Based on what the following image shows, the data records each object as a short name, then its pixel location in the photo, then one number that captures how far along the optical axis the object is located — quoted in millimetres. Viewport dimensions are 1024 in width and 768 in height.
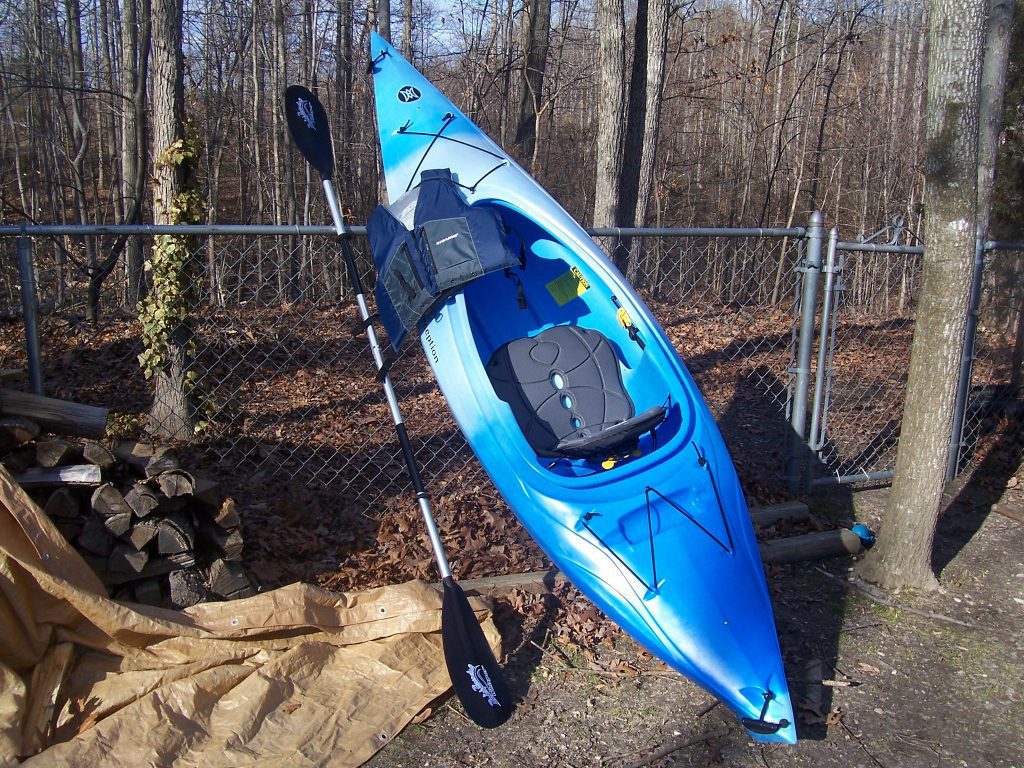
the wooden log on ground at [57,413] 3416
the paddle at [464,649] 2852
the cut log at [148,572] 3156
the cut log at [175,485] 3232
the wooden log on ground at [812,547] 4090
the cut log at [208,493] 3291
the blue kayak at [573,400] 2943
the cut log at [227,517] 3361
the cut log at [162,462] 3316
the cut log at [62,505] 3104
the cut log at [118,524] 3152
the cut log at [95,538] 3131
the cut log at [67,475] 3126
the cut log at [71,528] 3150
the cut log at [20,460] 3158
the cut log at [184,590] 3199
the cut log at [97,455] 3219
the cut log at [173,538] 3197
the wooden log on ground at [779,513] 4414
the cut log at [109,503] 3160
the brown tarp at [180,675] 2586
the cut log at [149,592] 3201
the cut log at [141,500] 3172
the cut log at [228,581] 3275
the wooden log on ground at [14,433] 3197
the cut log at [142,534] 3164
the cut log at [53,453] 3164
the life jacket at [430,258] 3471
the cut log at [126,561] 3158
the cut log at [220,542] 3342
